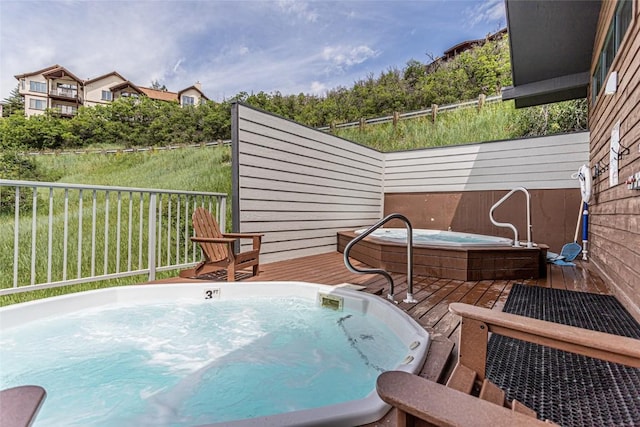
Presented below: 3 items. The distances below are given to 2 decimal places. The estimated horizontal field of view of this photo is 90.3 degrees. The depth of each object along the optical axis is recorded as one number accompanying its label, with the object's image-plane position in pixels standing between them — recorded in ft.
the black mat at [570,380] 3.96
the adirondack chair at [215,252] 10.15
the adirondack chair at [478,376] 1.98
